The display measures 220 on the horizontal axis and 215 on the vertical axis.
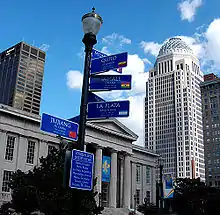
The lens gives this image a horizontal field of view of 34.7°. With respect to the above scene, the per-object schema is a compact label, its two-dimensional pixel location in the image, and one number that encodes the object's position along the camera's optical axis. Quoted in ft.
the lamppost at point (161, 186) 135.54
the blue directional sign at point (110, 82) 36.91
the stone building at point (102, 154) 157.28
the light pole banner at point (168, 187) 130.52
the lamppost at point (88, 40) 34.47
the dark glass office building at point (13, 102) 650.02
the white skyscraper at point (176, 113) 490.90
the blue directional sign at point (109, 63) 36.64
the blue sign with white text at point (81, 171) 31.09
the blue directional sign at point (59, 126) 32.48
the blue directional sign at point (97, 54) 39.32
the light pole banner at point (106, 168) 185.48
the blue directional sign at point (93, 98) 36.72
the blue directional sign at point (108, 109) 35.29
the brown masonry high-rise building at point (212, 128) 466.70
